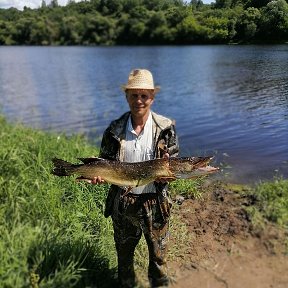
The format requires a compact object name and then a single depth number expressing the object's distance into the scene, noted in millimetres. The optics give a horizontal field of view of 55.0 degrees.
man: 2783
